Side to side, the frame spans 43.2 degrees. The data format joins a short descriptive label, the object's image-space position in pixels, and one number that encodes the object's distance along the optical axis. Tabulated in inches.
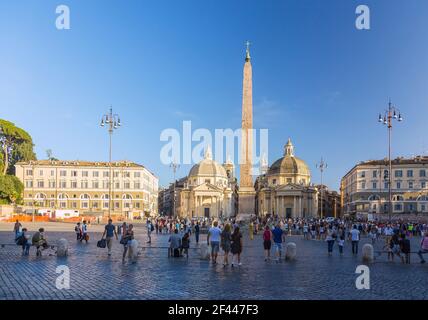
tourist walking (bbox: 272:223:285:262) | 719.0
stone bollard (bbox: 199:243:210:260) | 719.7
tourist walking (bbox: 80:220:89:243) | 1025.7
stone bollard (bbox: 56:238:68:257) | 735.1
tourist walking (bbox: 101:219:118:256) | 749.3
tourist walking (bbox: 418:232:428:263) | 686.5
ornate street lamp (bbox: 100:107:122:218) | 1419.8
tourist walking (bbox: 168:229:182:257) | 740.0
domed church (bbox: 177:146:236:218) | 4052.7
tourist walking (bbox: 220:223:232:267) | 633.2
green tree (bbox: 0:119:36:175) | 2915.8
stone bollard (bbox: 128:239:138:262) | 664.4
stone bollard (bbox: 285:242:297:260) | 727.7
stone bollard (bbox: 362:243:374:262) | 720.3
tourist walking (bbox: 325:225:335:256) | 832.9
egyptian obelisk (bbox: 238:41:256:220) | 1987.0
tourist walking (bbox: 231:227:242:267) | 629.9
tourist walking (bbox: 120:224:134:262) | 677.9
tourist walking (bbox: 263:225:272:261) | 715.4
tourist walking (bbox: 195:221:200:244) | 1124.6
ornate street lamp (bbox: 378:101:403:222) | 1279.5
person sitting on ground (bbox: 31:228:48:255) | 730.7
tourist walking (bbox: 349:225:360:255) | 861.2
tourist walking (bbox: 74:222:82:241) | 1068.1
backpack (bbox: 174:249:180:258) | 745.6
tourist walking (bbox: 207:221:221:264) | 652.7
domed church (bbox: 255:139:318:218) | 3745.1
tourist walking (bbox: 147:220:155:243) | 1170.6
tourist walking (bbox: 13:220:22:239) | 943.8
